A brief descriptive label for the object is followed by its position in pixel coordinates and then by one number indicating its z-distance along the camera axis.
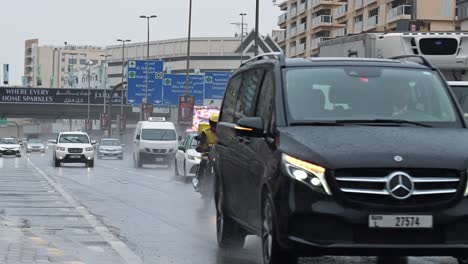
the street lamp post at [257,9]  43.70
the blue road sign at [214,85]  69.50
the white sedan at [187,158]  28.81
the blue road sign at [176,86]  73.62
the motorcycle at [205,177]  18.27
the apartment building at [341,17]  82.31
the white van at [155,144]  44.69
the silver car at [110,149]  64.25
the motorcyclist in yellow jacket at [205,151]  18.56
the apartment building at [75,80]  189.00
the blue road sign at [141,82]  73.19
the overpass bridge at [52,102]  104.00
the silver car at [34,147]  85.88
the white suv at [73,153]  42.12
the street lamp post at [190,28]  66.38
